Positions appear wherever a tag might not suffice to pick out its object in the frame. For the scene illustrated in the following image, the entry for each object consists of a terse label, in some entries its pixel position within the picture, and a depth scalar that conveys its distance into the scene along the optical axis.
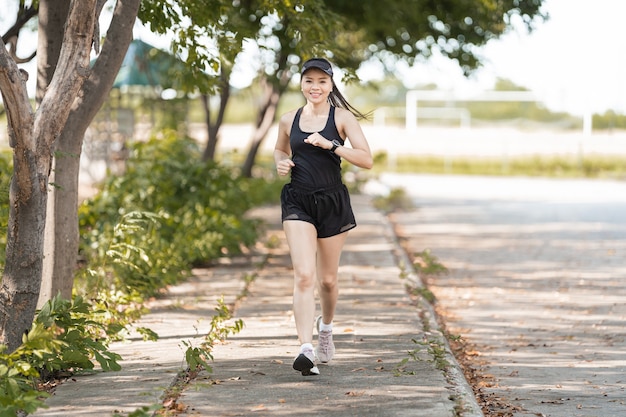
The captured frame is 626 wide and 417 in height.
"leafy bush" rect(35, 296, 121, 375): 12.95
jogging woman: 13.30
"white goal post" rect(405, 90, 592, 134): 84.75
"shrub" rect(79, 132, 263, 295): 21.05
